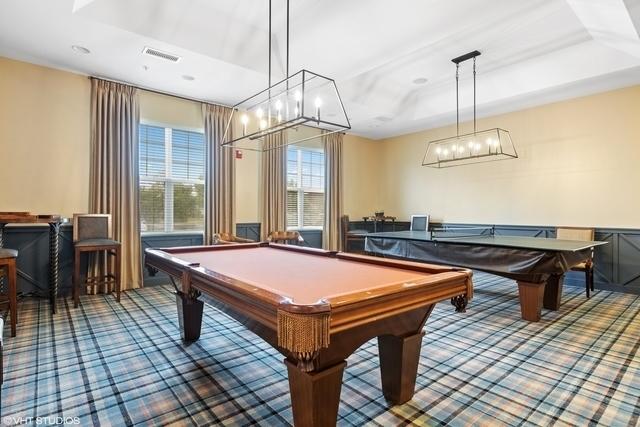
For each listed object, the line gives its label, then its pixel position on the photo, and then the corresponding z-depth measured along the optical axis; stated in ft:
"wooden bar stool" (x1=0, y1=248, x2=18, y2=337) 9.24
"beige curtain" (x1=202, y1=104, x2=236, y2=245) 17.42
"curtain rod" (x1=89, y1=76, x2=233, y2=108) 14.60
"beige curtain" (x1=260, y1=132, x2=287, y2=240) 19.61
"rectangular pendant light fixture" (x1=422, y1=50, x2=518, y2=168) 19.41
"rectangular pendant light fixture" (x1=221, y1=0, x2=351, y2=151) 16.37
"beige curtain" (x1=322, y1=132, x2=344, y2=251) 23.02
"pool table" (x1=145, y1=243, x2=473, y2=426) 4.16
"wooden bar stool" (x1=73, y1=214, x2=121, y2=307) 12.71
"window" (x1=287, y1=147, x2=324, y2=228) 22.02
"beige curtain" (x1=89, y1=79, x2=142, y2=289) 14.49
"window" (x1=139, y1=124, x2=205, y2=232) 16.30
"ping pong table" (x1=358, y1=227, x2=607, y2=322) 10.63
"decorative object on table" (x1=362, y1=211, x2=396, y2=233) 24.41
